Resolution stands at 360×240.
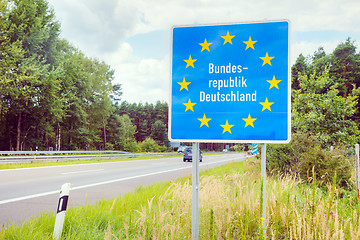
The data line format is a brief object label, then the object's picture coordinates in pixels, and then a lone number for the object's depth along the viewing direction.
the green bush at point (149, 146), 57.53
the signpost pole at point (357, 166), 5.44
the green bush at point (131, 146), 49.91
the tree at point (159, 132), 80.50
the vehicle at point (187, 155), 28.89
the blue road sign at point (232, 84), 2.72
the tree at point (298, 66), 46.18
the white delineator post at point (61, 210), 3.34
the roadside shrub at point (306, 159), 8.38
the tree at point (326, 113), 12.22
